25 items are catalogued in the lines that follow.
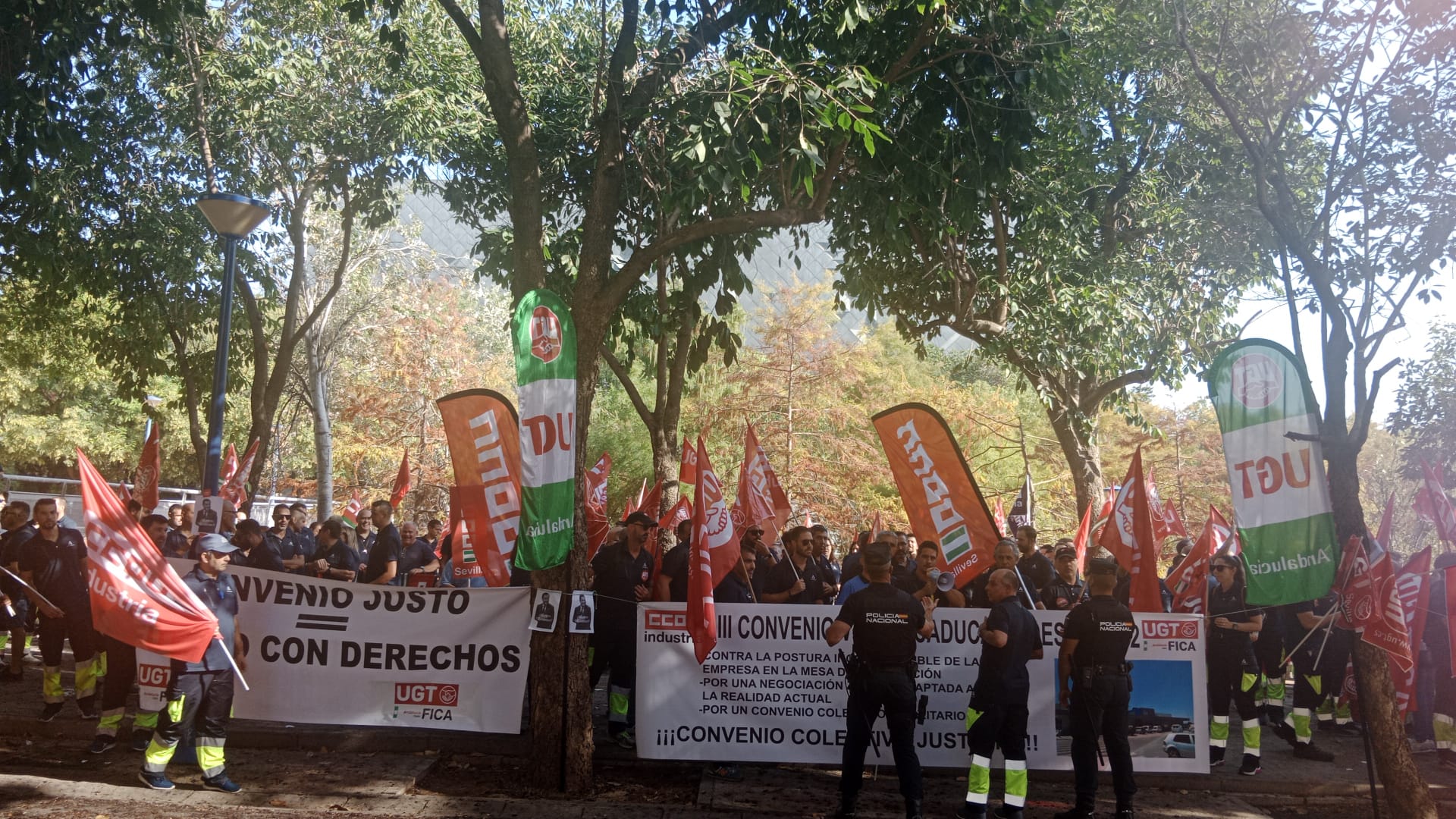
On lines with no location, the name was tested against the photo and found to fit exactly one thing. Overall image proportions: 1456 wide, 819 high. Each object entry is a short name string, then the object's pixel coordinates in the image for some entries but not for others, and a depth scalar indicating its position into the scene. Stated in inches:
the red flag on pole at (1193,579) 419.2
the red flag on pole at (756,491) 474.0
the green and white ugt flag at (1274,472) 297.1
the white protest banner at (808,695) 340.8
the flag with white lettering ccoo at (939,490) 370.0
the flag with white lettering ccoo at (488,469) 344.8
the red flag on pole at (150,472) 540.7
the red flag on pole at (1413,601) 394.9
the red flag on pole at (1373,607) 296.8
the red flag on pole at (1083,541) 518.9
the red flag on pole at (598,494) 562.2
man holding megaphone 359.3
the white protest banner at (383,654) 343.3
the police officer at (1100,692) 299.9
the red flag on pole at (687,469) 492.2
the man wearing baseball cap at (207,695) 298.0
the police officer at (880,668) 288.5
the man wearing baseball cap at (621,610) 369.0
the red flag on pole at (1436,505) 453.1
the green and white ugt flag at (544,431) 300.0
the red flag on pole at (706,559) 321.1
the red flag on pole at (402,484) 636.7
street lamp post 410.3
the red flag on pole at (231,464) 703.4
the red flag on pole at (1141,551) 356.2
